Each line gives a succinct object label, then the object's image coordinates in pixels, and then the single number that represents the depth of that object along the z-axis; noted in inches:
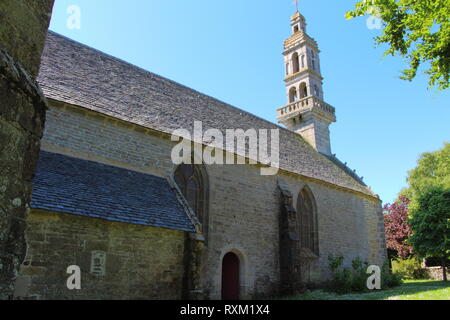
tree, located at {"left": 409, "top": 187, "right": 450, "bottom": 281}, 730.8
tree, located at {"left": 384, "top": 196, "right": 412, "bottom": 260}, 1119.6
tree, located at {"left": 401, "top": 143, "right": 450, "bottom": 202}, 1389.0
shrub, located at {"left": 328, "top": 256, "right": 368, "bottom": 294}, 613.9
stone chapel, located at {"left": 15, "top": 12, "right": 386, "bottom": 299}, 326.6
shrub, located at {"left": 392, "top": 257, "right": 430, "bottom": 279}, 1010.1
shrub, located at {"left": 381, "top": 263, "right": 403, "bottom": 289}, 684.1
